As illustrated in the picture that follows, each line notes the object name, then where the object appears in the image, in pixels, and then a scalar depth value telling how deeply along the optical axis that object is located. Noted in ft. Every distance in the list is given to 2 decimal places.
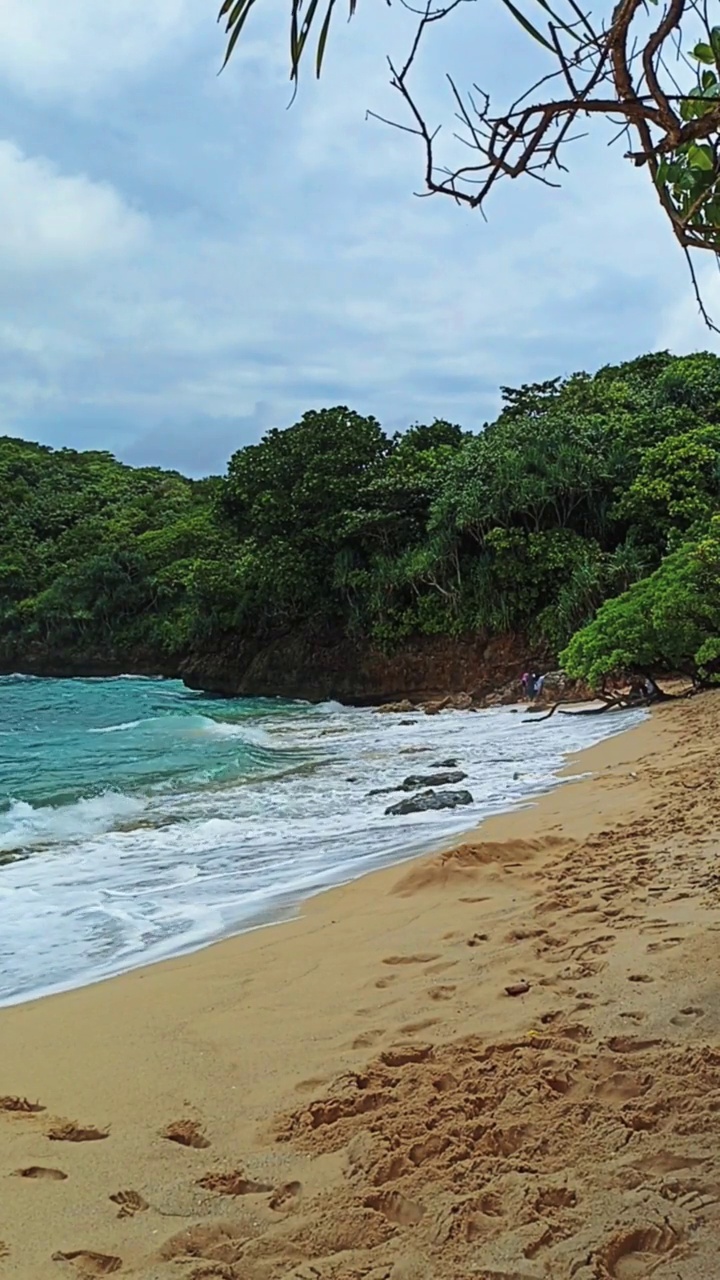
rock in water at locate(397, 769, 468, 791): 33.45
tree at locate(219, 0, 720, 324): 7.25
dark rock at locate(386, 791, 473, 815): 28.63
